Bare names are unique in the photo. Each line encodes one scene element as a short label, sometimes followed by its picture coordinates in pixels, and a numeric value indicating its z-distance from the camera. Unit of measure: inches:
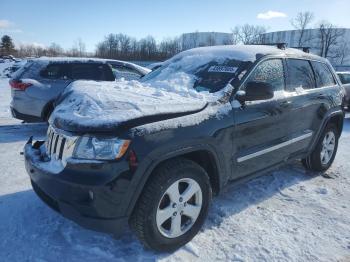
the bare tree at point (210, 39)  3220.5
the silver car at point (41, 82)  281.3
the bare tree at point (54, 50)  4007.1
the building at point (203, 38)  3320.1
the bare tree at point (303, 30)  2585.6
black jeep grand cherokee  99.8
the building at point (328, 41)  2524.6
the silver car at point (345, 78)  503.7
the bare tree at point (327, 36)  2497.5
